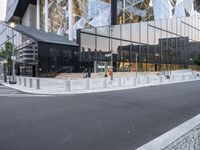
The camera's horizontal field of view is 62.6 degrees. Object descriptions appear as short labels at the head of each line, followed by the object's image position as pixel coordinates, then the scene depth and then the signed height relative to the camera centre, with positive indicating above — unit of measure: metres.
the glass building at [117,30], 29.47 +8.69
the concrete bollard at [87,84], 13.76 -1.19
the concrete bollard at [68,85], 12.79 -1.18
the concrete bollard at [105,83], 15.05 -1.22
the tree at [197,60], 38.67 +2.15
